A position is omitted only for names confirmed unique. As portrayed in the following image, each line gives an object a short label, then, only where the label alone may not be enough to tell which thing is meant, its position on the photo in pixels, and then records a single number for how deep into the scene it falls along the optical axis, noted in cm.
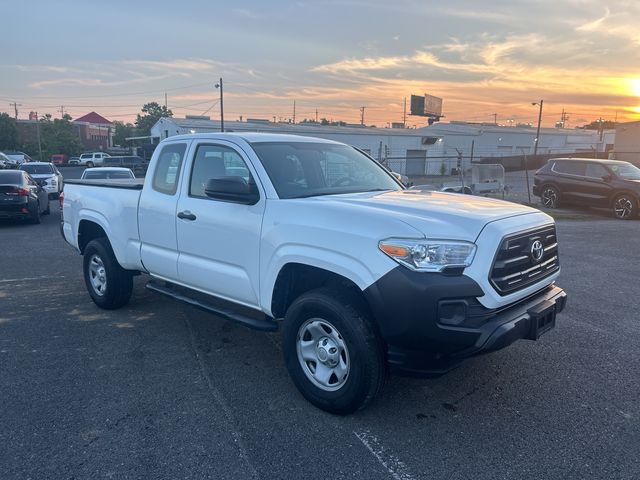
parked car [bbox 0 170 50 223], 1269
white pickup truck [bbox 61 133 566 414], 328
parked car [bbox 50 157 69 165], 6019
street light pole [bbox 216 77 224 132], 3983
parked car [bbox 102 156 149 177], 3888
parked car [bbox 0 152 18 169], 3245
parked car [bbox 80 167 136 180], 1374
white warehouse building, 4291
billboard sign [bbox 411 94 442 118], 6669
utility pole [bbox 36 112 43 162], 6327
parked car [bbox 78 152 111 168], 5368
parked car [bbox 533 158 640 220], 1542
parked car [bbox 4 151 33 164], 4529
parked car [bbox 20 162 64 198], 1941
